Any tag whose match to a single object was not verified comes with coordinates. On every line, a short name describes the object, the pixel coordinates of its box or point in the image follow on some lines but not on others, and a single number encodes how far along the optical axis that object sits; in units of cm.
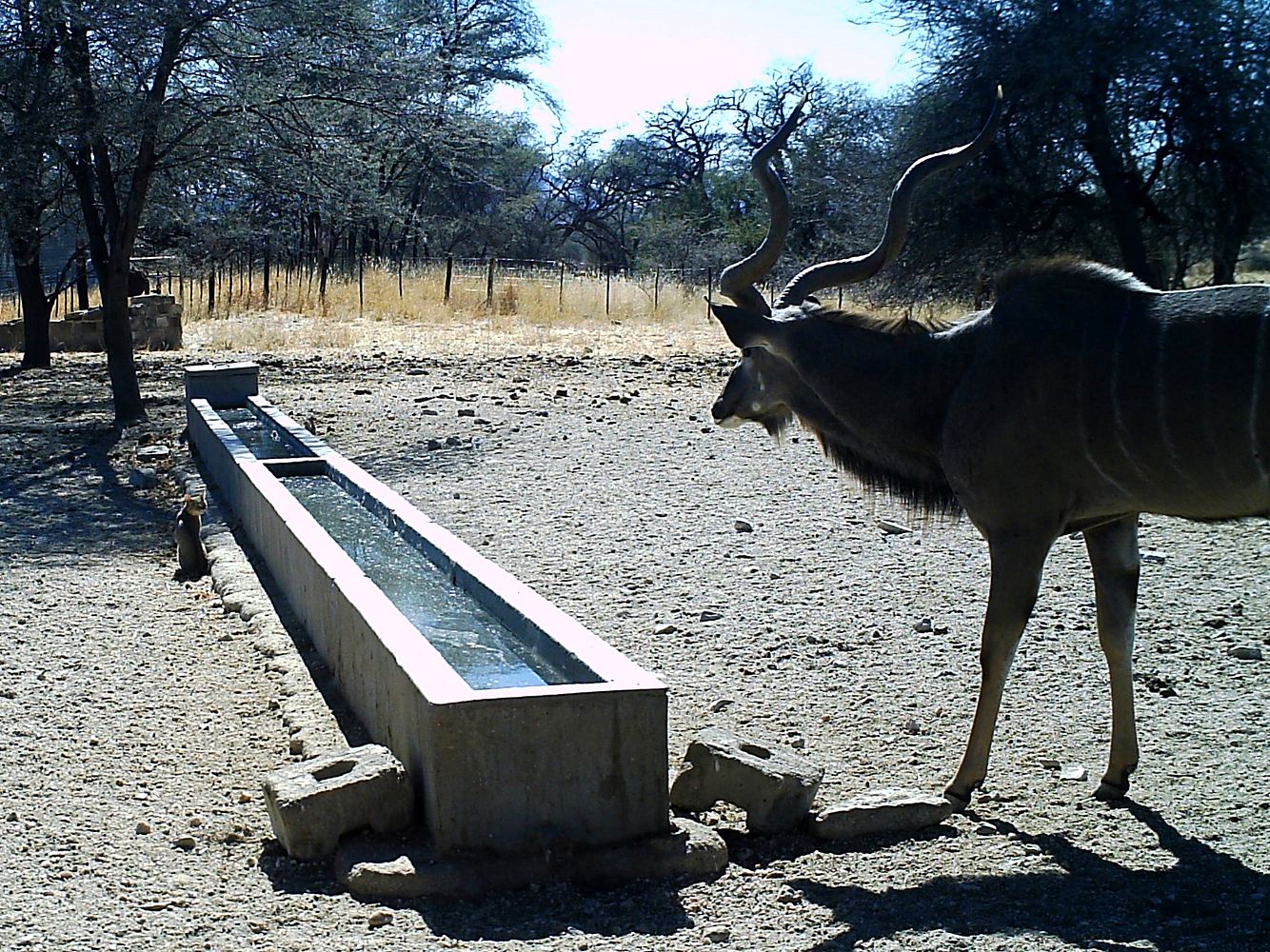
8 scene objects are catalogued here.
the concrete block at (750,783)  454
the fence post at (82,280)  2398
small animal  833
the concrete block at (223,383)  1355
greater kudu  434
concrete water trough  425
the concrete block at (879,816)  452
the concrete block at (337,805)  430
